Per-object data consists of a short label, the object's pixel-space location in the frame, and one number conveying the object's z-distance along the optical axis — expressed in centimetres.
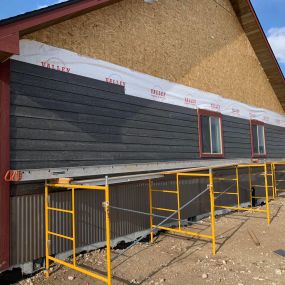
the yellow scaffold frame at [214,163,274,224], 941
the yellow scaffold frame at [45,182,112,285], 479
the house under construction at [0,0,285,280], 562
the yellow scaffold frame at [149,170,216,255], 666
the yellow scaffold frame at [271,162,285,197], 1466
